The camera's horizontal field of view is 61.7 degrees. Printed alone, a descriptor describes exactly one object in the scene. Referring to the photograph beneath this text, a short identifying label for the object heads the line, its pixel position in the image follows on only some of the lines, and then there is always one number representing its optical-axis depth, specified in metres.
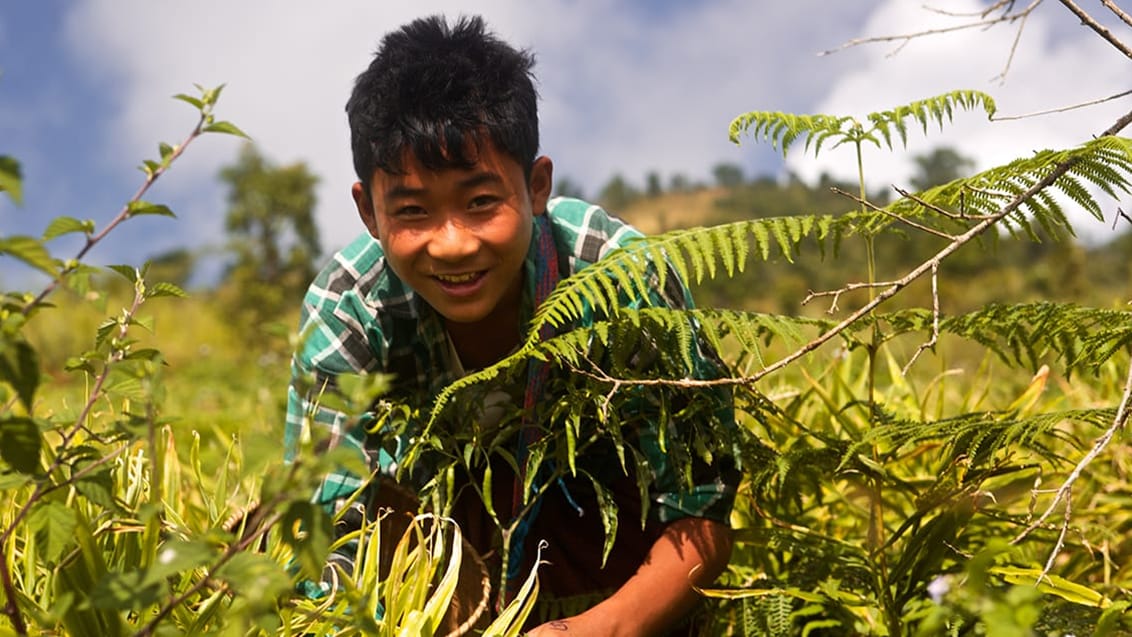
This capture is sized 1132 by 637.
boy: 1.93
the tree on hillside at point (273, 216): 15.47
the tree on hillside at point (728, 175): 117.88
